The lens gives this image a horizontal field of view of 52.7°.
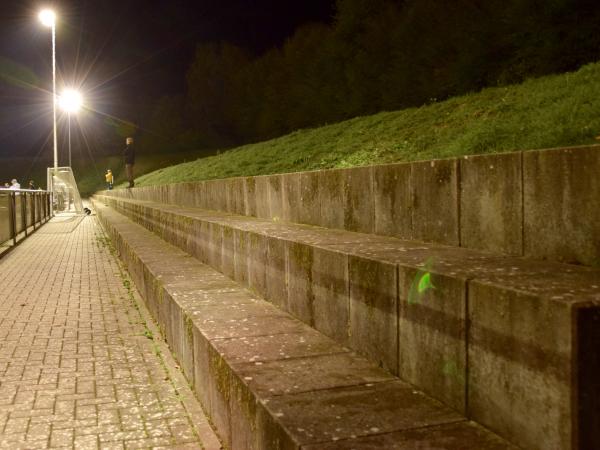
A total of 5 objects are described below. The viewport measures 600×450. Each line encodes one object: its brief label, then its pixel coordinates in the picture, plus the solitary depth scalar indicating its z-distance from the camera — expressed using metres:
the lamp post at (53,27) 27.03
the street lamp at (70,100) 31.54
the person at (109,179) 41.91
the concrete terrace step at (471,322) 1.67
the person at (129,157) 23.81
